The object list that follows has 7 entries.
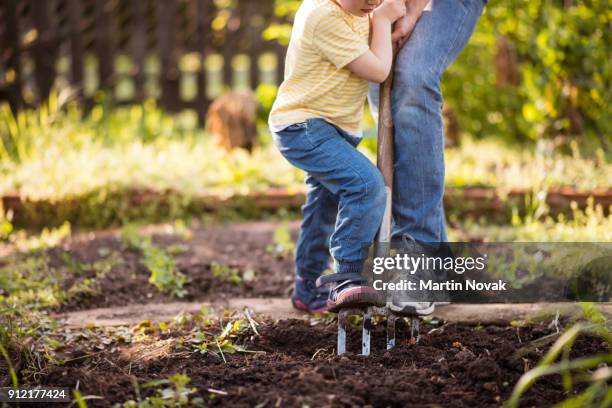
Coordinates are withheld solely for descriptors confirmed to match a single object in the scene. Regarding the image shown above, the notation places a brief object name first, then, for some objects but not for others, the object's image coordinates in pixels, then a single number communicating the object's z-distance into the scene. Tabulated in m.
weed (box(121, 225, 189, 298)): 6.95
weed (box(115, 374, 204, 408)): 4.11
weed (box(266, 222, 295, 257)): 8.11
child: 5.12
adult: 5.32
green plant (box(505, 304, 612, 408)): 3.36
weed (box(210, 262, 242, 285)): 7.14
